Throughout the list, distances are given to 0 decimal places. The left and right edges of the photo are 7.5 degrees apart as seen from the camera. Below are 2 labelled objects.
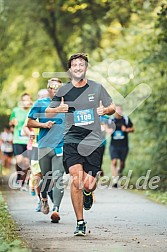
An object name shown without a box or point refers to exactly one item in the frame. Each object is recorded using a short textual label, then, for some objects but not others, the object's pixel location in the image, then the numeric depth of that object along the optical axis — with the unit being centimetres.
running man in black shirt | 3018
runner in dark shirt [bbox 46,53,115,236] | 1512
